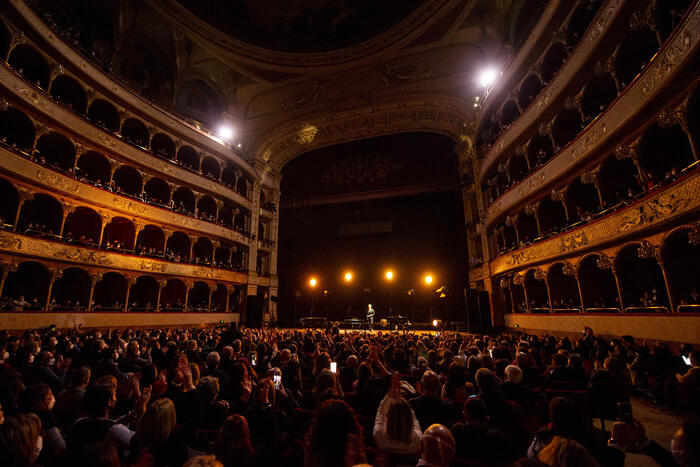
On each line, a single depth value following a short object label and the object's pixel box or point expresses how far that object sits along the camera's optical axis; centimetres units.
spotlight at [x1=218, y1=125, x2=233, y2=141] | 2597
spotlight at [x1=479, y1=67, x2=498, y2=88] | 1842
